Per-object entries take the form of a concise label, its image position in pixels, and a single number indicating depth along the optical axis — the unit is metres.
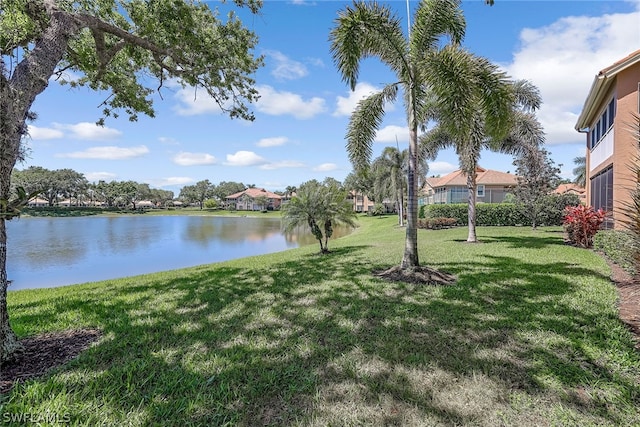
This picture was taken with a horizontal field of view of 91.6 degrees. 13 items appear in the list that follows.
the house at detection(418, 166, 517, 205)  31.80
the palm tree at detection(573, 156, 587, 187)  52.14
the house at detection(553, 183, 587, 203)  26.75
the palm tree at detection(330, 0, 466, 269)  7.10
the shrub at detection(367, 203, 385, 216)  51.84
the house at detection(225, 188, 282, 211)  92.44
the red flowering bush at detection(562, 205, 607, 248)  11.09
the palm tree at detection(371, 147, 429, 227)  27.53
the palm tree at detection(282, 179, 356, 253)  12.14
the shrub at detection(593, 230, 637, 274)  4.06
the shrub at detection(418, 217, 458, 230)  22.45
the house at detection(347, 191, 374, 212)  78.12
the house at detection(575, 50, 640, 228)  9.40
